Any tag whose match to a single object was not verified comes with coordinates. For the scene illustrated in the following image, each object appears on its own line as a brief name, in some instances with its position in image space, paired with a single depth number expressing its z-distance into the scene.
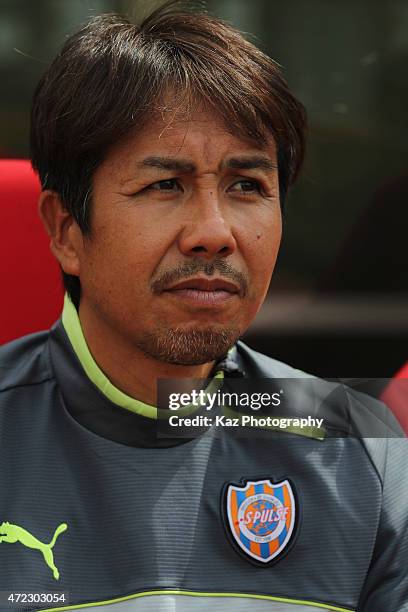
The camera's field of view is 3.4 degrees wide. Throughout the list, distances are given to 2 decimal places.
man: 4.69
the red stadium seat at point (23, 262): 4.88
